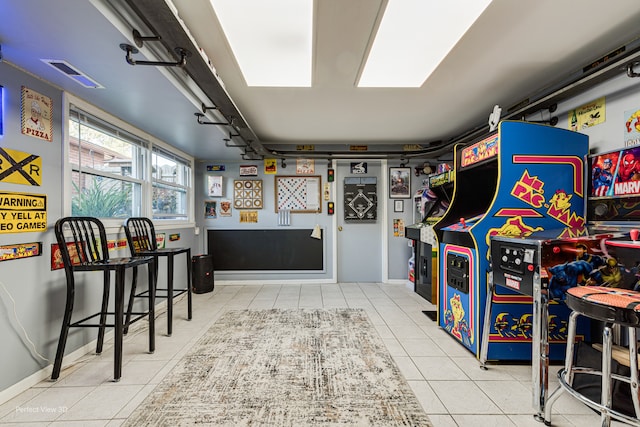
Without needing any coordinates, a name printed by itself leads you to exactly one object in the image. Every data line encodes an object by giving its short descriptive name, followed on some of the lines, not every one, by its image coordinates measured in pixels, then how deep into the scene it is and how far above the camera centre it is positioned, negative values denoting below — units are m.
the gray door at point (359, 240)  5.15 -0.51
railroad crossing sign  1.88 +0.31
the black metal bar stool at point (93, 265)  2.05 -0.41
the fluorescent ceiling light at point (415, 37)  1.72 +1.26
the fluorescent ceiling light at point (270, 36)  1.72 +1.25
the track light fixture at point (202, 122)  2.84 +0.97
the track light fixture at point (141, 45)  1.63 +1.00
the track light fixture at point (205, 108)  2.69 +1.01
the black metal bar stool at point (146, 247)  2.80 -0.39
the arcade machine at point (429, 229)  3.90 -0.25
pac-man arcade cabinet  2.23 +0.10
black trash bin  4.51 -1.01
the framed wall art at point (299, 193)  5.11 +0.35
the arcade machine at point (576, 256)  1.68 -0.28
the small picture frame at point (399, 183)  5.14 +0.54
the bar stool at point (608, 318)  1.26 -0.49
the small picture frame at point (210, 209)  5.11 +0.05
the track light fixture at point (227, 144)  3.77 +0.96
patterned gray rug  1.69 -1.24
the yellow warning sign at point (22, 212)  1.86 +0.00
